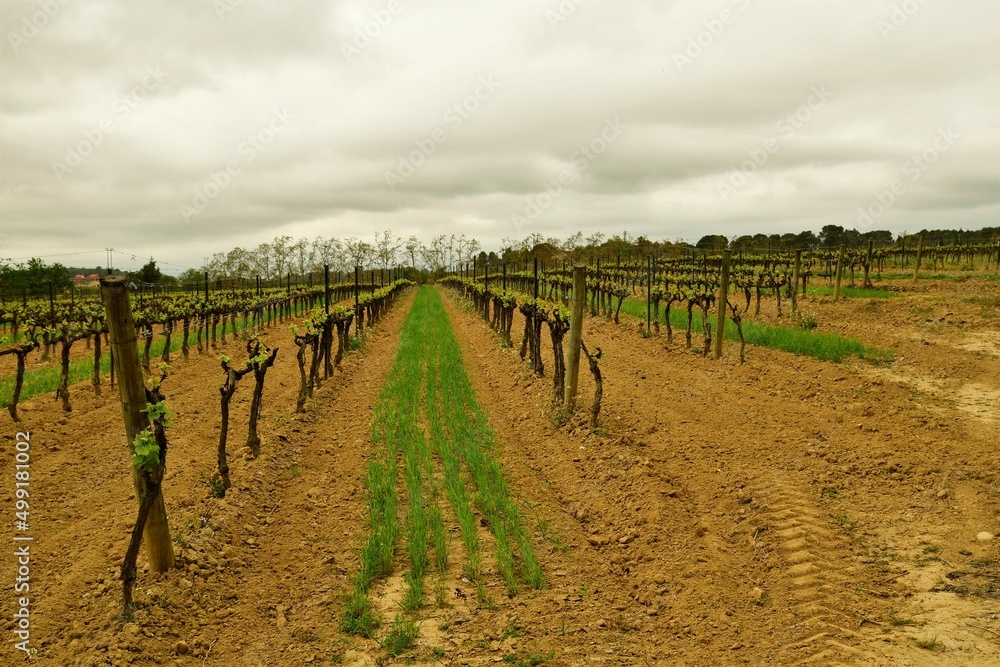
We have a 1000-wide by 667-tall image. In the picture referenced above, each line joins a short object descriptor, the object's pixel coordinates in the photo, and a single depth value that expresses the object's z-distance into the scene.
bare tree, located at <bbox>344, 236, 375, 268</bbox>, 75.79
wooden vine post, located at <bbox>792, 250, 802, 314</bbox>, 17.47
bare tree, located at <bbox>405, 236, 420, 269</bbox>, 95.21
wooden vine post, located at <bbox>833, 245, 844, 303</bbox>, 19.69
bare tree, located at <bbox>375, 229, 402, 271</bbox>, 81.31
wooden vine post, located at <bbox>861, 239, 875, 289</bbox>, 23.23
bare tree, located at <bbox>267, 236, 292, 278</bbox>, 67.38
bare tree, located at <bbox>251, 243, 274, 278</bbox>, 66.75
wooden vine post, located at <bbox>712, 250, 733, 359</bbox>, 13.15
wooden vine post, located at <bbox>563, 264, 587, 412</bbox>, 9.19
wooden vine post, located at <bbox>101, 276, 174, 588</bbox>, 4.67
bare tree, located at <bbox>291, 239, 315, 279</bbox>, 69.81
